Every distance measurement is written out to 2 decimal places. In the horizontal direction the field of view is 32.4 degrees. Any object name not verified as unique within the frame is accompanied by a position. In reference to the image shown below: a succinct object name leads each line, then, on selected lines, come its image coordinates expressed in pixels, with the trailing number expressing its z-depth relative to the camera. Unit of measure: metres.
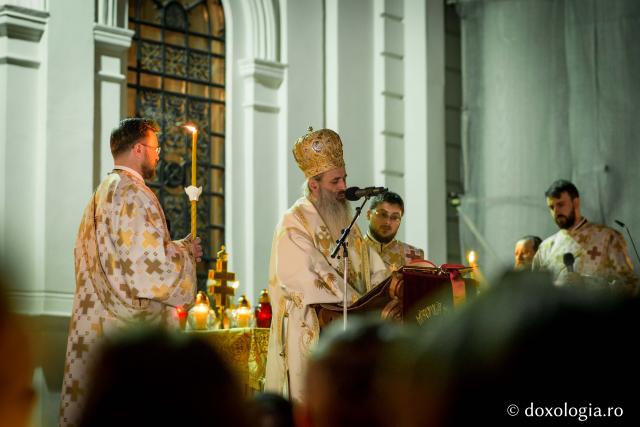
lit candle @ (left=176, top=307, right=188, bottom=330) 8.48
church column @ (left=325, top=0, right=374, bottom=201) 12.12
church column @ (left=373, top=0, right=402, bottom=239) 12.38
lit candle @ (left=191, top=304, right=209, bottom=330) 9.06
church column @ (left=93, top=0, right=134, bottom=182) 10.05
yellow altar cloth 8.46
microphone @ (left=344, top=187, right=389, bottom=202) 6.59
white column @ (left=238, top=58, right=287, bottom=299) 11.46
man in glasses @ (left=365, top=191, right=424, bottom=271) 8.99
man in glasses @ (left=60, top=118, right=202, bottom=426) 6.43
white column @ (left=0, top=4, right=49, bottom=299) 9.36
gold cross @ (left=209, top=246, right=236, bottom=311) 9.29
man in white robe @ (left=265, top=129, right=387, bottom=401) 6.89
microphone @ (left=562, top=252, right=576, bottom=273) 8.95
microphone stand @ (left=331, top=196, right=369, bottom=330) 6.30
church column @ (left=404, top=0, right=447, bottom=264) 12.45
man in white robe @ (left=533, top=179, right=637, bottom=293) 9.92
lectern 6.11
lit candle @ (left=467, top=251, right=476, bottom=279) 7.87
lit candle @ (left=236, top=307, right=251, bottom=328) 9.45
